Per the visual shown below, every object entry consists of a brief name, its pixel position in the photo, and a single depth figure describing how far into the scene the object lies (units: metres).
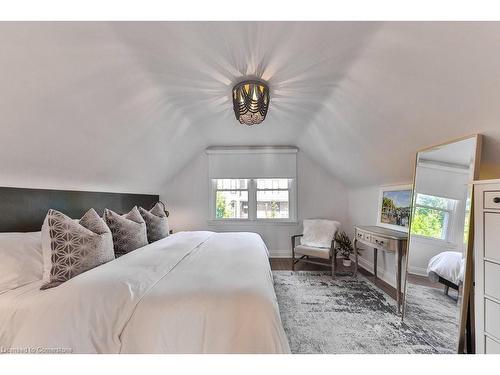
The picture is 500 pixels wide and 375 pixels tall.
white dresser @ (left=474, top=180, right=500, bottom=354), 1.30
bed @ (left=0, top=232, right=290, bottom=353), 1.05
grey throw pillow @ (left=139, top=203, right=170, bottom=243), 2.71
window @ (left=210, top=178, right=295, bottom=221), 4.52
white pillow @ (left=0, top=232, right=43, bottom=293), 1.34
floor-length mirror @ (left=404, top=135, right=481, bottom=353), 1.59
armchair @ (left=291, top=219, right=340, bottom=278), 3.44
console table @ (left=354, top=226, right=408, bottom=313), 2.38
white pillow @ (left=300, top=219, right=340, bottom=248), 3.73
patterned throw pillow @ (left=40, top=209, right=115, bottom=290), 1.37
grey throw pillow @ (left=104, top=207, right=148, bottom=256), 2.11
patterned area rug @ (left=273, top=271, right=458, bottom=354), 1.71
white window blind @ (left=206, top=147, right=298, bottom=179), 4.38
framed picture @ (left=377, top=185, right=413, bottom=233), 2.78
